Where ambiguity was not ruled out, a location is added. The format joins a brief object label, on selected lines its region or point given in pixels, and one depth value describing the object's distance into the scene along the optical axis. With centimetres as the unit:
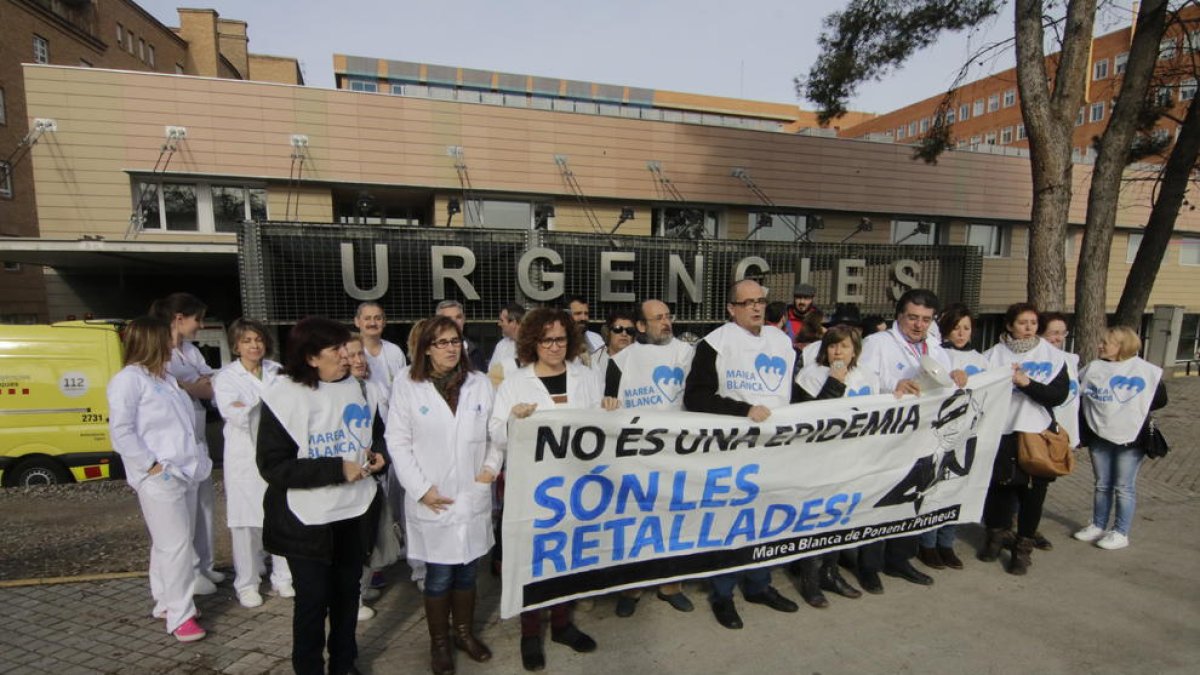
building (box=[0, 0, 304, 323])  2619
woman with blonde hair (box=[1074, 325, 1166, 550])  448
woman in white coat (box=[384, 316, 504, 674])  292
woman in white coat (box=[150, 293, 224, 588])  389
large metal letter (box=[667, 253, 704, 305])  1027
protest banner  308
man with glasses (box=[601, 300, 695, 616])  400
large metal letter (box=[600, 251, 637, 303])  997
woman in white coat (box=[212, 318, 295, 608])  364
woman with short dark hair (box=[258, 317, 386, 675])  260
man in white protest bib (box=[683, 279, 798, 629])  357
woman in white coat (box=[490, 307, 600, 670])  314
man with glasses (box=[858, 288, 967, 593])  407
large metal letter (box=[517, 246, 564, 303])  935
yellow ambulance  628
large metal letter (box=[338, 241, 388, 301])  839
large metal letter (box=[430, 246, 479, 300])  896
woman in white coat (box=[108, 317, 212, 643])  326
